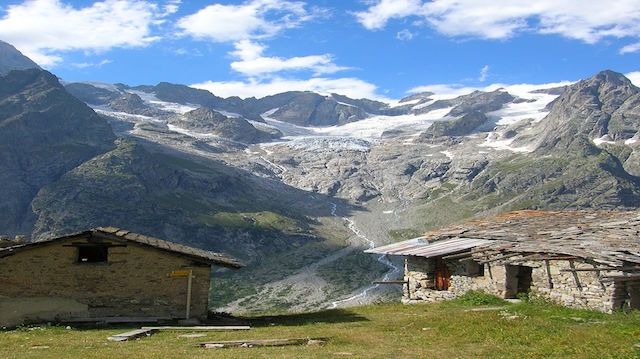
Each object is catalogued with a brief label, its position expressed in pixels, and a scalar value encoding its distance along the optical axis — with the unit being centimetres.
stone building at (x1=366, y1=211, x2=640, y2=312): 2792
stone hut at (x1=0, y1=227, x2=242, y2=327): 2980
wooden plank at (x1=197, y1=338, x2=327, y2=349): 2133
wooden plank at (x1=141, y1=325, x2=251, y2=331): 2714
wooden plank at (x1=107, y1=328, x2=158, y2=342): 2388
